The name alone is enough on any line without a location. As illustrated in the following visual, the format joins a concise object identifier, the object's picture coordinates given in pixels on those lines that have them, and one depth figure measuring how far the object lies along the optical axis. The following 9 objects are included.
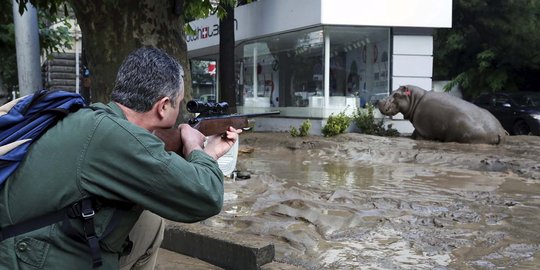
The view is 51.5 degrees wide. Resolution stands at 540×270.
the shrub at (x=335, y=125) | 13.89
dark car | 16.31
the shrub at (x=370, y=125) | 14.36
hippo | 12.05
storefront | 14.90
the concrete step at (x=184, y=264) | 4.19
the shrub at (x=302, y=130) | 13.90
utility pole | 7.51
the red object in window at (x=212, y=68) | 24.95
